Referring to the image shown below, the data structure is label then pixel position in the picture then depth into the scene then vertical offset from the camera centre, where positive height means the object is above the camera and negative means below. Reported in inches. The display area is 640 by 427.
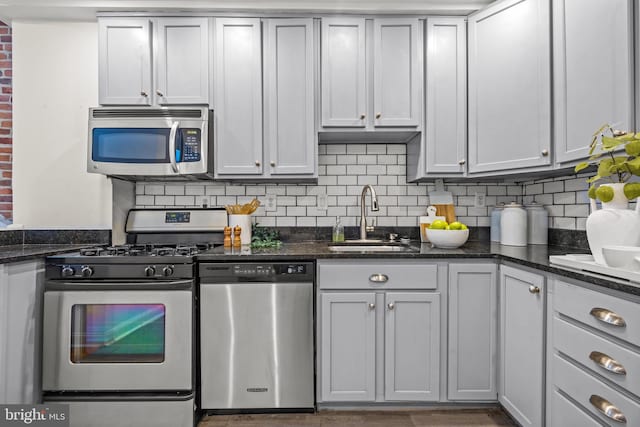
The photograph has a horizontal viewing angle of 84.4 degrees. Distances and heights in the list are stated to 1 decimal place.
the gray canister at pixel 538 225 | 94.3 -4.1
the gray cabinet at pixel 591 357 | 45.0 -21.2
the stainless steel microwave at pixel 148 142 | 88.7 +17.1
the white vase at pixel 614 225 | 52.4 -2.3
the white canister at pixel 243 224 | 96.5 -4.0
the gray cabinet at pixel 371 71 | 93.5 +36.8
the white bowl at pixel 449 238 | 87.5 -7.0
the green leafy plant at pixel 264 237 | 93.9 -8.0
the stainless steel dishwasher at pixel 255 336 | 78.5 -28.2
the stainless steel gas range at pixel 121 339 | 75.7 -28.1
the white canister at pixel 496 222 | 101.3 -3.6
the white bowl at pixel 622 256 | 47.6 -6.4
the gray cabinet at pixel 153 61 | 92.7 +39.2
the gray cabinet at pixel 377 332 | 79.7 -27.7
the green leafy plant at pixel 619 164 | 51.5 +7.0
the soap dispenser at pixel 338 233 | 103.6 -6.9
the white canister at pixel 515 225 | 93.0 -4.1
